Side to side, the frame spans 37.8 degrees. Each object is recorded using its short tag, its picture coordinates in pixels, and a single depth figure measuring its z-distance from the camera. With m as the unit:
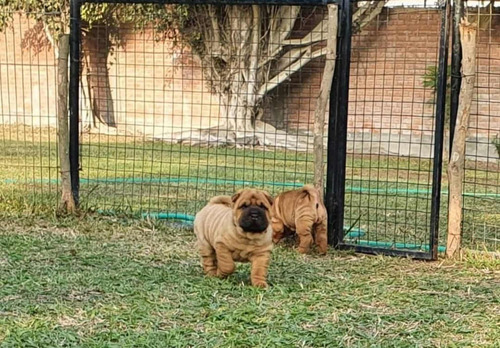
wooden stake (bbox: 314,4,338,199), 6.12
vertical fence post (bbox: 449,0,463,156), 5.77
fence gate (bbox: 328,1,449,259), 5.79
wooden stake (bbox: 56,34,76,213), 6.91
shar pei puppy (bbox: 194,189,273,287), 4.54
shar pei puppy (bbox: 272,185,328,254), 5.93
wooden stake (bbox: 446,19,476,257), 5.60
